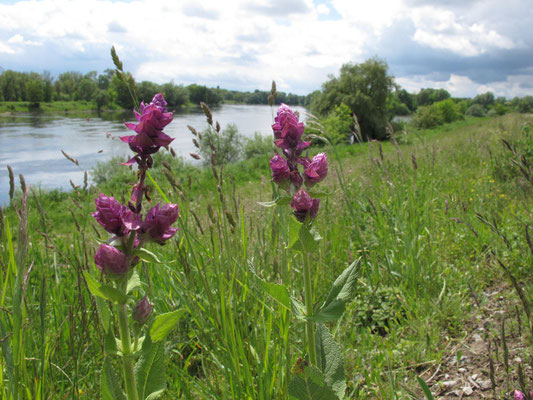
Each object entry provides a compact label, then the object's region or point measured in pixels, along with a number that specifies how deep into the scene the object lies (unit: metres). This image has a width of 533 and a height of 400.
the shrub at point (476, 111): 60.30
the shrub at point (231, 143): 19.80
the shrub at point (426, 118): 35.47
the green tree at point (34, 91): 57.72
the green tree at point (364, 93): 30.11
